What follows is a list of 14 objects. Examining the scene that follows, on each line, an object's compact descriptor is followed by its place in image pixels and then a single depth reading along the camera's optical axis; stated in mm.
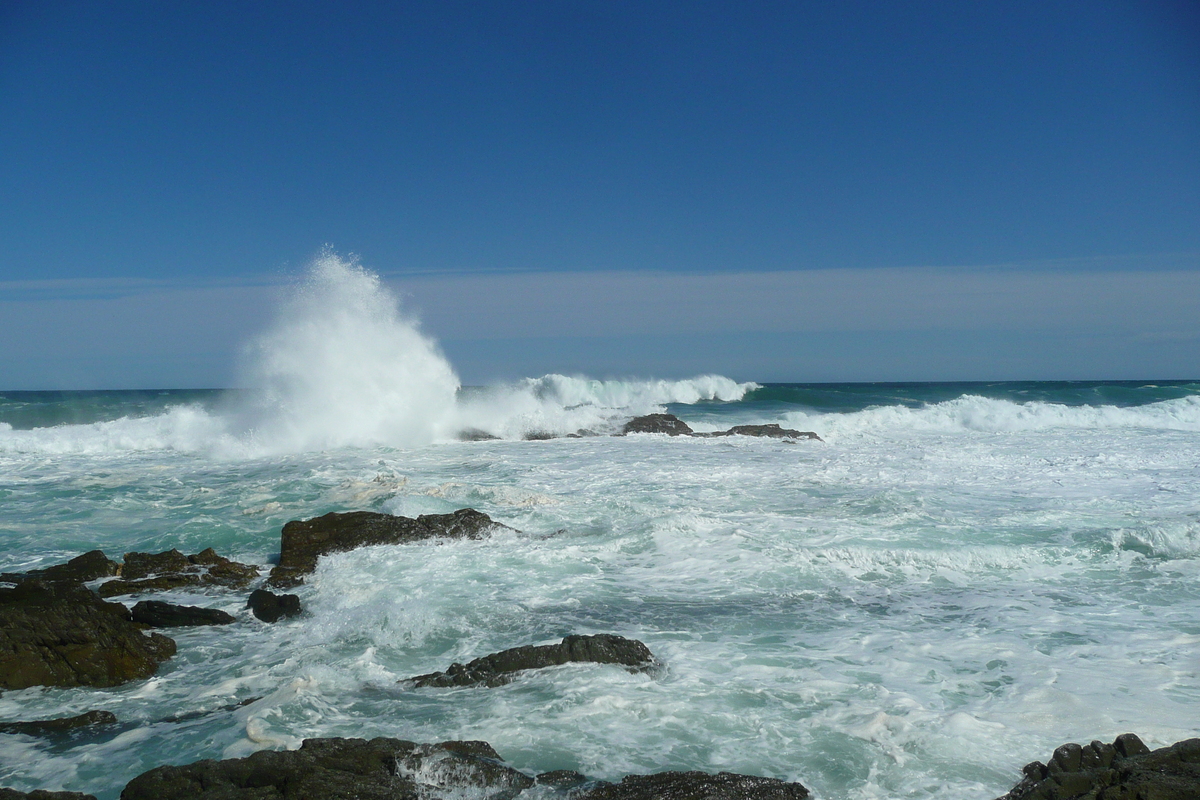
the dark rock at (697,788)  3555
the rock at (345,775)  3416
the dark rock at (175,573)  7773
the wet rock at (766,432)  21281
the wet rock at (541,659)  5188
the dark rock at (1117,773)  3174
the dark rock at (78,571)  8023
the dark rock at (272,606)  6879
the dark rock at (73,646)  5367
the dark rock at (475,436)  21550
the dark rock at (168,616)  6637
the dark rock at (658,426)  22062
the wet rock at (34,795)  3327
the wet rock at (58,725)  4547
